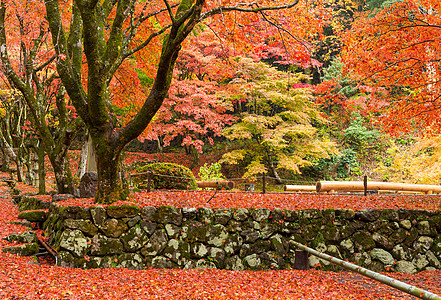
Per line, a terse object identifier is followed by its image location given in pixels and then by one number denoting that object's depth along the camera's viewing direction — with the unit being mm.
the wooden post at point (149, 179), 8156
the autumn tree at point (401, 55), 6926
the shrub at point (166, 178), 9047
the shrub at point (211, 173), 13328
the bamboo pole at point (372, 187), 9383
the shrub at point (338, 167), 16781
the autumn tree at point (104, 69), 5410
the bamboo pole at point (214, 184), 10242
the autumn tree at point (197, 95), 14797
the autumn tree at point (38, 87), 7828
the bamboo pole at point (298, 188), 10445
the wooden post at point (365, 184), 8682
